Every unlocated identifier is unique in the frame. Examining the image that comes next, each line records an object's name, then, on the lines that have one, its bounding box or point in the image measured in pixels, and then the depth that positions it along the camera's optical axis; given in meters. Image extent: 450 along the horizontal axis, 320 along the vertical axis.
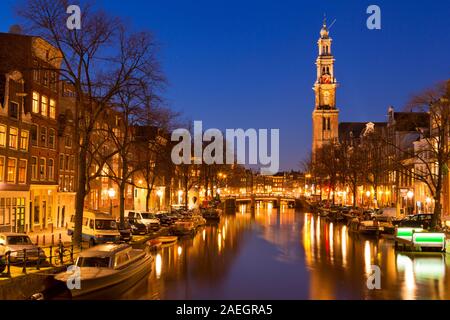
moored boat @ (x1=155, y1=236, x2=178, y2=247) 52.72
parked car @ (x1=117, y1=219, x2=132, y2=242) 46.43
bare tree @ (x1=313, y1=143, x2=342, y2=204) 120.00
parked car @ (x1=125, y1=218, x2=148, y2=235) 55.78
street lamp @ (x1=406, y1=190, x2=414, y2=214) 79.31
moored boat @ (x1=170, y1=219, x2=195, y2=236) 62.00
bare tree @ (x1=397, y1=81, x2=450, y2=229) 51.59
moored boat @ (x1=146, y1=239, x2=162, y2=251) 47.59
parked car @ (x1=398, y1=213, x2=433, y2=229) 53.14
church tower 199.12
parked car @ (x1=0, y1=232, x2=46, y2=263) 29.48
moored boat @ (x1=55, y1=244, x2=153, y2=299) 25.34
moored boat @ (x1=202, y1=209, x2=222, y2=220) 95.00
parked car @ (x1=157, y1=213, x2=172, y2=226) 67.81
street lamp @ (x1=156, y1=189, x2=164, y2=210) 93.74
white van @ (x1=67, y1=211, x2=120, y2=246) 43.53
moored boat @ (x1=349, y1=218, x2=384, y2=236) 62.72
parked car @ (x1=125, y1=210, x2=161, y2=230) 59.78
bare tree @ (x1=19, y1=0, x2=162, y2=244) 37.19
